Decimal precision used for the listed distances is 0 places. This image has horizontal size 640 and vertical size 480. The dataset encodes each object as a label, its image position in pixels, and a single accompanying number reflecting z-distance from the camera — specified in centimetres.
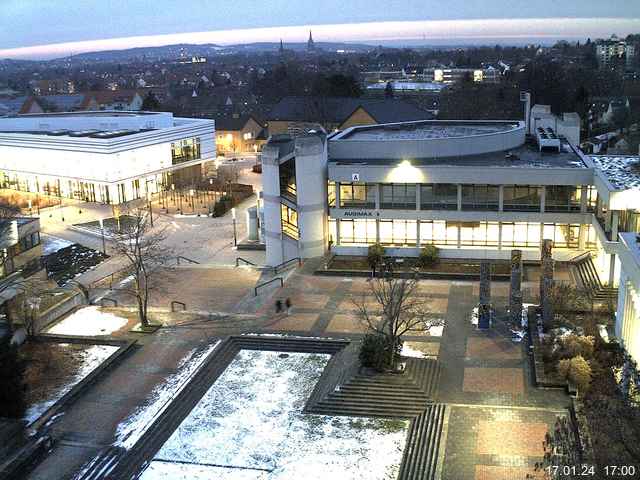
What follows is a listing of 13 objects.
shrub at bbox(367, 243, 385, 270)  4328
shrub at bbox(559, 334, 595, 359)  2827
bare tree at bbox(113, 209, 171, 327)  3581
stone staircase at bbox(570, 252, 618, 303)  3612
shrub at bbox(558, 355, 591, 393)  2655
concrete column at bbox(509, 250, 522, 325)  3297
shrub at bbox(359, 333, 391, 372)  2888
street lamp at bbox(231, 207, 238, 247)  5359
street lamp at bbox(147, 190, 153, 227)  6195
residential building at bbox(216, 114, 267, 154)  10419
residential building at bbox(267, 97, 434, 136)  9481
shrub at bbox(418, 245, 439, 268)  4303
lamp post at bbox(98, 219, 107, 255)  5279
